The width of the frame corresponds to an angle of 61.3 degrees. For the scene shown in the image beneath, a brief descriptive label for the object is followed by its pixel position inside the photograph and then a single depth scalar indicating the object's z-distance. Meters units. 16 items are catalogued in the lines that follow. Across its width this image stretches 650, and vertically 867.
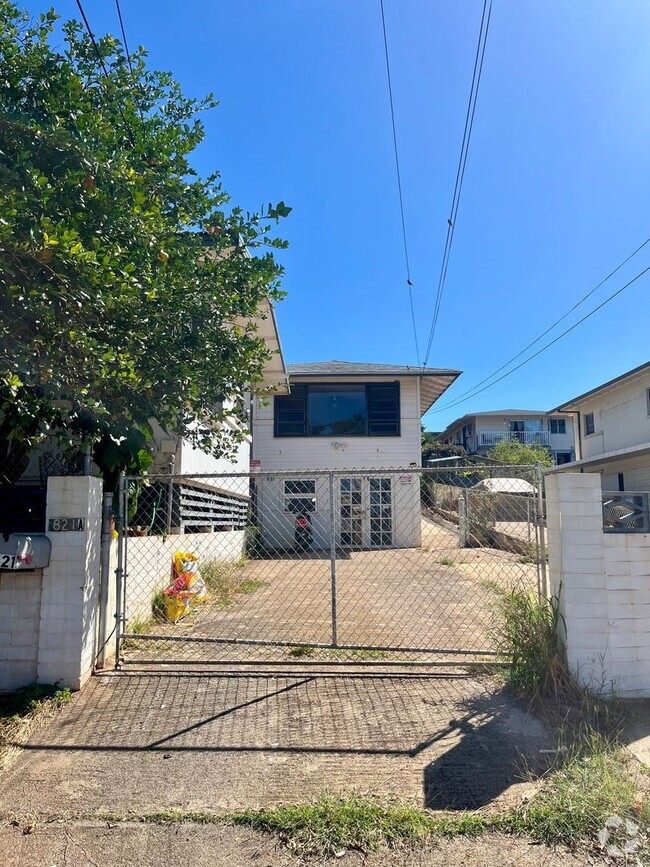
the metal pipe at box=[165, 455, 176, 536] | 7.70
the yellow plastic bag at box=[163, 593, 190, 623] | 7.05
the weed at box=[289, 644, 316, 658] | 5.36
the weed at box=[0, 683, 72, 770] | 3.65
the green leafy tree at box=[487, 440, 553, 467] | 37.69
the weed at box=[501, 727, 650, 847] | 2.70
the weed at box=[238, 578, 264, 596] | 9.62
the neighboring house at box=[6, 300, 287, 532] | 6.40
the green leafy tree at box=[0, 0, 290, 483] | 3.79
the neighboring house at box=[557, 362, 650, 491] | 18.86
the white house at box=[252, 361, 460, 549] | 18.23
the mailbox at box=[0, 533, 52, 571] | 4.27
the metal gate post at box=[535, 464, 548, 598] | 4.73
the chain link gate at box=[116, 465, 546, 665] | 5.31
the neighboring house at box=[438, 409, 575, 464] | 44.34
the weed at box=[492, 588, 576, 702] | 4.18
